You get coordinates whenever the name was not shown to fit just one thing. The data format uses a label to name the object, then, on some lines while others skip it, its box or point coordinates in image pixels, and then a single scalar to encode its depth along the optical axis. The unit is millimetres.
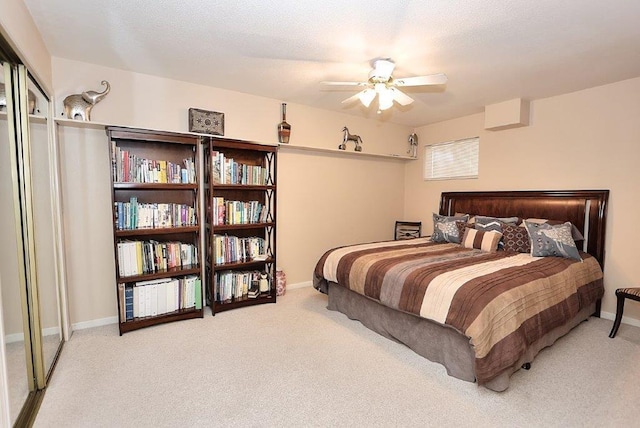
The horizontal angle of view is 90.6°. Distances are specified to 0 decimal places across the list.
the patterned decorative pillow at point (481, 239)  3404
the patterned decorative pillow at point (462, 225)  3773
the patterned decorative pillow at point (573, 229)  3293
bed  2043
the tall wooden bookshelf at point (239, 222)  3291
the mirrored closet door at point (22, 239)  1721
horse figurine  4316
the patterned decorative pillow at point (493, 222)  3602
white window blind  4406
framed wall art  3205
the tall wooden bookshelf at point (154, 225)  2846
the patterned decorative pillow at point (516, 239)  3307
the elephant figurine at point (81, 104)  2699
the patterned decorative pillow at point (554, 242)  3027
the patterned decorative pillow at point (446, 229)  3796
